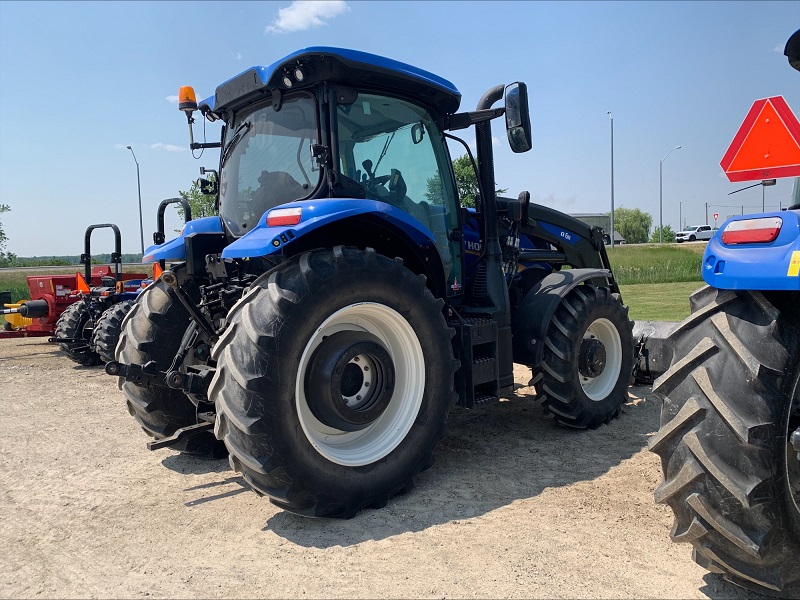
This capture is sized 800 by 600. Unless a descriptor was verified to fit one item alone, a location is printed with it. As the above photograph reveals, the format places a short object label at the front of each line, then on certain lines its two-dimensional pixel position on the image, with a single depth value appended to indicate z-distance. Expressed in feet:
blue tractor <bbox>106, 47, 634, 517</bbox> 11.28
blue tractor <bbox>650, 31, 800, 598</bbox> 7.64
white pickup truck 193.26
